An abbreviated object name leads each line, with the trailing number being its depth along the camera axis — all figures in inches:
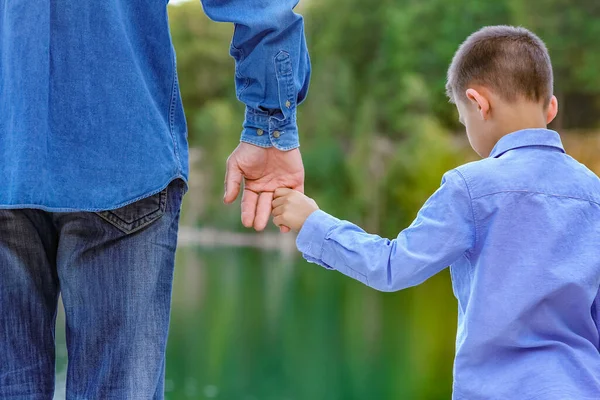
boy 148.0
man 139.9
